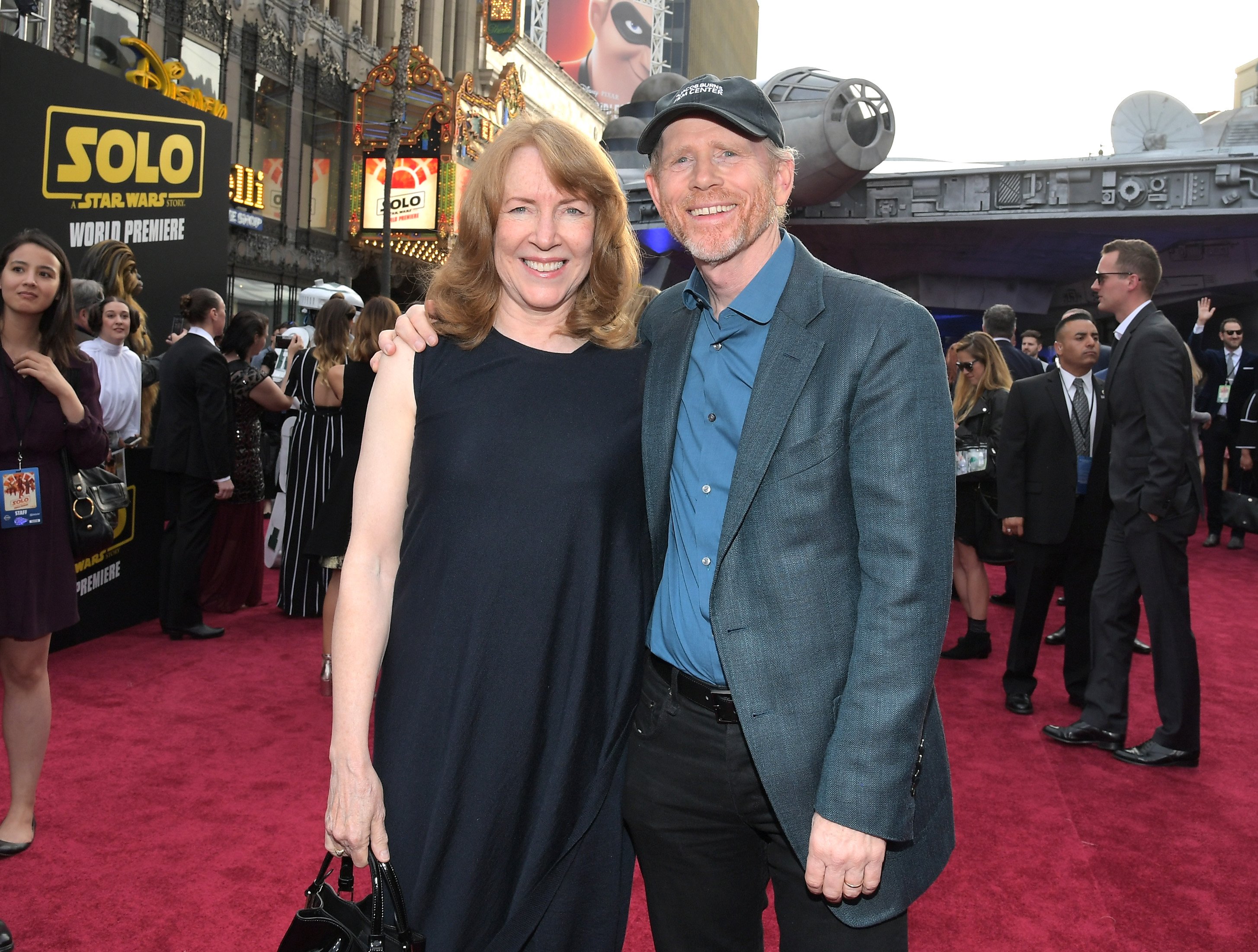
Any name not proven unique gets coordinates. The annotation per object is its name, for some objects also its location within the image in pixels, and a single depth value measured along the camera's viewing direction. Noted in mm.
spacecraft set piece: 19359
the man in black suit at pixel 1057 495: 5457
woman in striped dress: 6094
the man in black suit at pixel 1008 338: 8070
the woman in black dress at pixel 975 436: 6488
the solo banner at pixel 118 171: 7023
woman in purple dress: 3383
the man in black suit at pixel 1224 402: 10766
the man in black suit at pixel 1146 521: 4504
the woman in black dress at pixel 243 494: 6691
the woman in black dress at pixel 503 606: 1823
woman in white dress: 6125
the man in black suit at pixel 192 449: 6219
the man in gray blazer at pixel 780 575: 1582
